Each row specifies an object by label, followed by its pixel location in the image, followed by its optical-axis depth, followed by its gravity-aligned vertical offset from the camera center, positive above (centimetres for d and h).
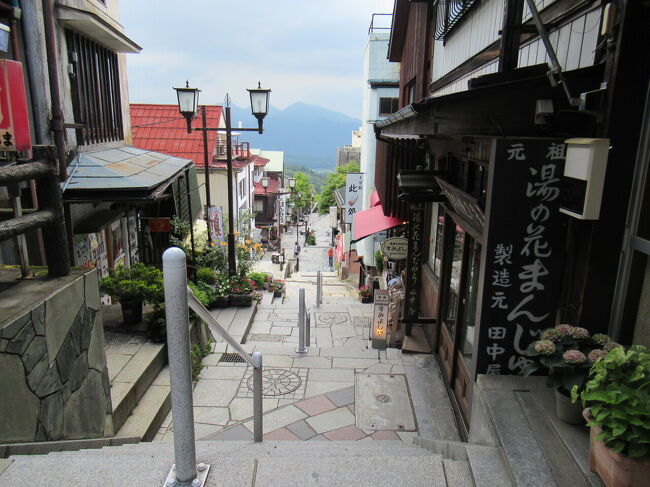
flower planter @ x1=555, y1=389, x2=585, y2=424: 344 -194
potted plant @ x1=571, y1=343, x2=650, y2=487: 249 -145
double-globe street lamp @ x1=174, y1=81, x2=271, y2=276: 1232 +69
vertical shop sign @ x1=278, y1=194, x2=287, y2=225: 6509 -1010
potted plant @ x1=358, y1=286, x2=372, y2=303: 1686 -560
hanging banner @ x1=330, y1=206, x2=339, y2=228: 5017 -846
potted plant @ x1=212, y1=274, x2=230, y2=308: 1186 -394
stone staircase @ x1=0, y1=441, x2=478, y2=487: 299 -220
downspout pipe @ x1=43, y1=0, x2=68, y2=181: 780 +76
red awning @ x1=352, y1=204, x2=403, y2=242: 1138 -210
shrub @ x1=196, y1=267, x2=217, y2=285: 1228 -362
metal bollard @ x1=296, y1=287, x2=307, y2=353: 866 -342
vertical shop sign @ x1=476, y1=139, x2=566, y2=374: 365 -87
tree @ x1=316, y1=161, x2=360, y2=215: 6170 -610
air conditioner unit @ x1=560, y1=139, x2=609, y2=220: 317 -21
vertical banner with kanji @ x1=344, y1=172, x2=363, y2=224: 2320 -261
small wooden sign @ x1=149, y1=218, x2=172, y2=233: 1168 -221
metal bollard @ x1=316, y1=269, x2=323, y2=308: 1400 -453
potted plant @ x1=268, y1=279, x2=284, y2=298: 1644 -532
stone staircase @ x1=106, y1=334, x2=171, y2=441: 552 -327
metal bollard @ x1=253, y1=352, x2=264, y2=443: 468 -260
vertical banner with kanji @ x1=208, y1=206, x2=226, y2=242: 1388 -256
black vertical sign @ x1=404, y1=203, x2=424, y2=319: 927 -249
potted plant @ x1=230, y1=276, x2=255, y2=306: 1205 -397
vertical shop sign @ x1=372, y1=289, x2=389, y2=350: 909 -352
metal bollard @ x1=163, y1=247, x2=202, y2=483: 242 -125
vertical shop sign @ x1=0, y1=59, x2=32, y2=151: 523 +24
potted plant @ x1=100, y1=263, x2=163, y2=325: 771 -249
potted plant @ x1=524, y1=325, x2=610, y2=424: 325 -151
